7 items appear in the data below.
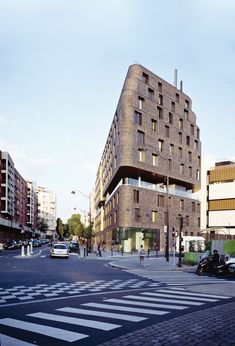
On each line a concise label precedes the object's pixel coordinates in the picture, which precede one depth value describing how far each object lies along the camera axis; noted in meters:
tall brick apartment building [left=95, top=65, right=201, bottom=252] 58.91
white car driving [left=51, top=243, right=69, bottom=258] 40.25
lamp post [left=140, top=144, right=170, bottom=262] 35.44
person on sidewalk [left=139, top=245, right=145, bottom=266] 29.63
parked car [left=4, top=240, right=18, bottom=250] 67.62
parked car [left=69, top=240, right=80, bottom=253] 58.56
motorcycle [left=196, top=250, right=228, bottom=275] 22.72
